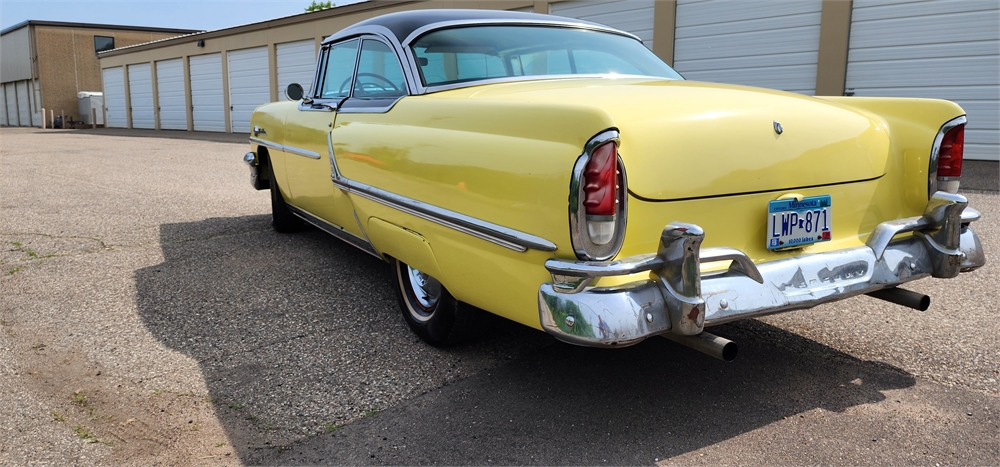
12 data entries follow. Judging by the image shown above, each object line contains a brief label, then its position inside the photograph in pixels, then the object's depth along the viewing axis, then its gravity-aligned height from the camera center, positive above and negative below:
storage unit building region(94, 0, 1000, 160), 10.27 +1.06
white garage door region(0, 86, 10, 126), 44.94 -0.09
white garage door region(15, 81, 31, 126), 41.22 +0.20
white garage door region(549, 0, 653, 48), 13.66 +1.87
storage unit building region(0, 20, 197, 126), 38.53 +2.55
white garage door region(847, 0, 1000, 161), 10.16 +0.82
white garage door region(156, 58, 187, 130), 27.61 +0.51
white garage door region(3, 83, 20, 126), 43.31 +0.32
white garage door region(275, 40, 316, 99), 21.09 +1.34
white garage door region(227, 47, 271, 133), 22.97 +0.77
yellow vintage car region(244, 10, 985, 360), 2.24 -0.28
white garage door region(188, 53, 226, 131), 25.20 +0.49
